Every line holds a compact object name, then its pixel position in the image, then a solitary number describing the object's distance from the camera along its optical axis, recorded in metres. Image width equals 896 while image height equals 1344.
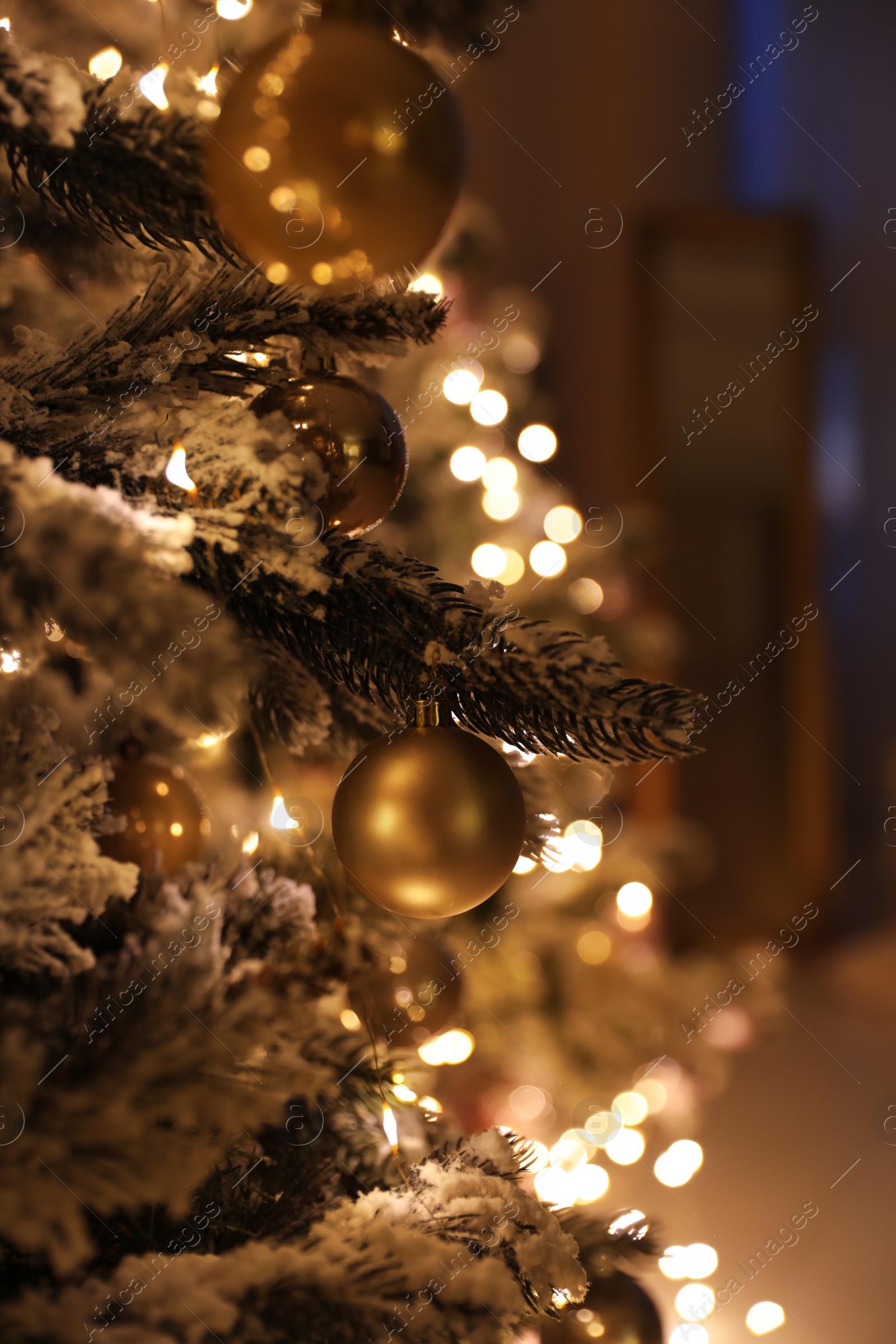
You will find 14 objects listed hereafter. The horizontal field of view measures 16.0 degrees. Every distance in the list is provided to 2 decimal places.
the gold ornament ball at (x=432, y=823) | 1.02
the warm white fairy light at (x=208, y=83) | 1.12
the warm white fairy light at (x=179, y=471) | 1.03
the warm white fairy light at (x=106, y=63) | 1.20
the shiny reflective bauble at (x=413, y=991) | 1.17
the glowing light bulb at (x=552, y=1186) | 1.28
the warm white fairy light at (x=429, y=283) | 1.75
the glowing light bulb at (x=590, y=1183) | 1.50
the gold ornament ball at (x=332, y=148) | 1.05
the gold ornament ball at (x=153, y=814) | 1.12
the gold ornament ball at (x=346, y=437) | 1.06
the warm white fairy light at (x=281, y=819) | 1.15
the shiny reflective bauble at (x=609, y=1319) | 1.12
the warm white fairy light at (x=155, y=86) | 1.10
